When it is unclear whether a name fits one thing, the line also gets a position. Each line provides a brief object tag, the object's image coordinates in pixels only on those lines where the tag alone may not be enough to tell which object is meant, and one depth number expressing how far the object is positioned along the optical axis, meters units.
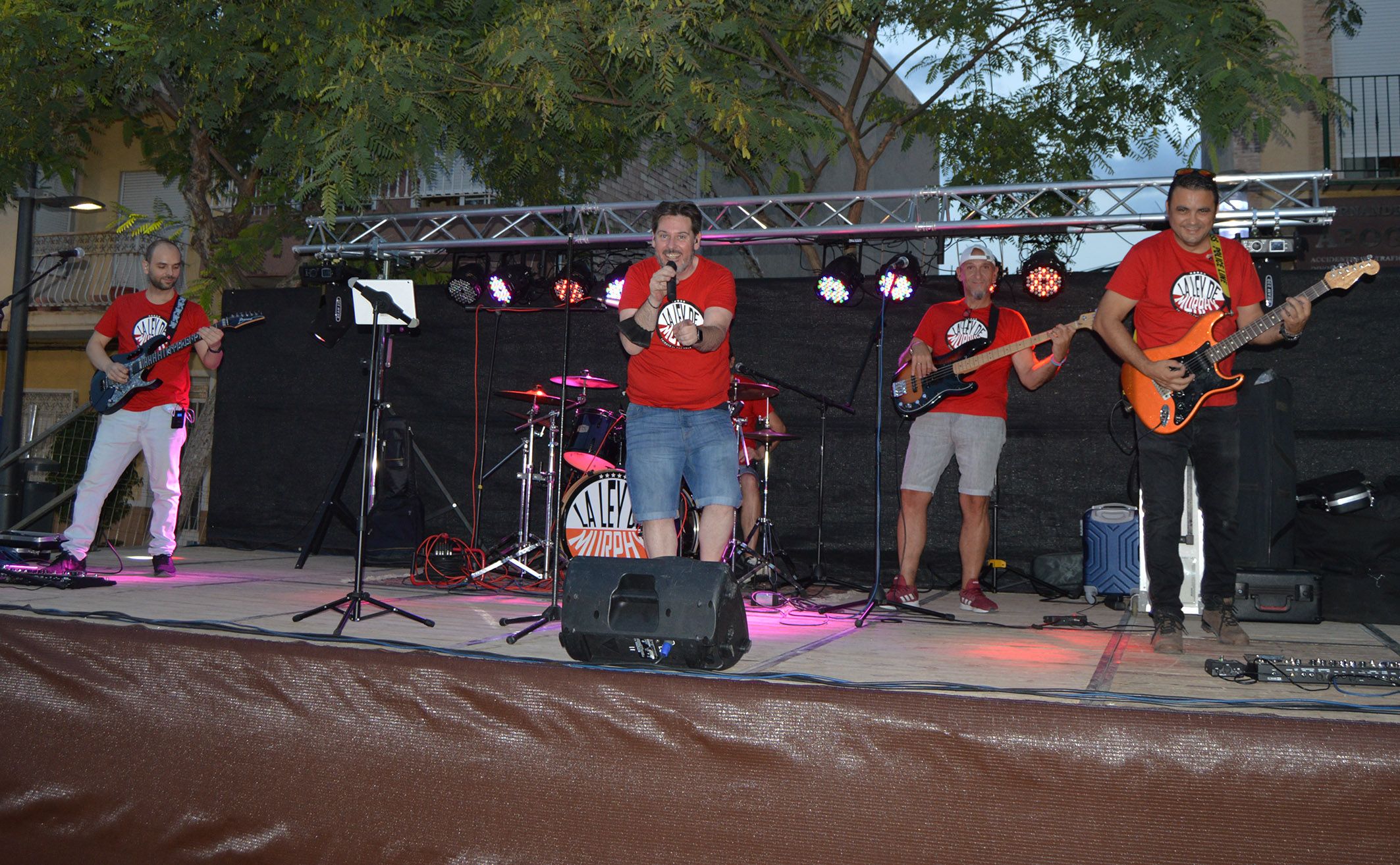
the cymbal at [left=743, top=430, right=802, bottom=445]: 6.62
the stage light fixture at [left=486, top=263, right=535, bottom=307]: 8.09
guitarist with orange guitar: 4.13
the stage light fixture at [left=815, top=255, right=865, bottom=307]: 7.61
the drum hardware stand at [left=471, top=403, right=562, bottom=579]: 6.66
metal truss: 6.61
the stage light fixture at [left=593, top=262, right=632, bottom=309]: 7.63
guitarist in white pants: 6.07
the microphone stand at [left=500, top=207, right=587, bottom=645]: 4.20
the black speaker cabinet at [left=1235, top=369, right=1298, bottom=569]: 5.58
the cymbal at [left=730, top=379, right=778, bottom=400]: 6.35
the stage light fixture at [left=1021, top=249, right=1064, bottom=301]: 7.18
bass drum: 6.88
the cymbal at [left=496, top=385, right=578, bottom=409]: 6.72
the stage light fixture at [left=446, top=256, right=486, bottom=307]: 8.38
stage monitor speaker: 3.18
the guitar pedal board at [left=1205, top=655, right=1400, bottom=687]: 3.12
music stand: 4.30
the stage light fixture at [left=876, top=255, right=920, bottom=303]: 7.04
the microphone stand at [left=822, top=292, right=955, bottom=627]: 4.91
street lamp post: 8.94
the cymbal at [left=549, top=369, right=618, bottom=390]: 6.55
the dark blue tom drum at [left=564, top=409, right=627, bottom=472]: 7.07
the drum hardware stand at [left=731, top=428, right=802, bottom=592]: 6.51
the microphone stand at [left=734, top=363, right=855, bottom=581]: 6.38
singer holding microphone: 4.02
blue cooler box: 6.28
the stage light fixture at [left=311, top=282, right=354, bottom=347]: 7.09
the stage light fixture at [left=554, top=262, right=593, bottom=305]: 7.82
